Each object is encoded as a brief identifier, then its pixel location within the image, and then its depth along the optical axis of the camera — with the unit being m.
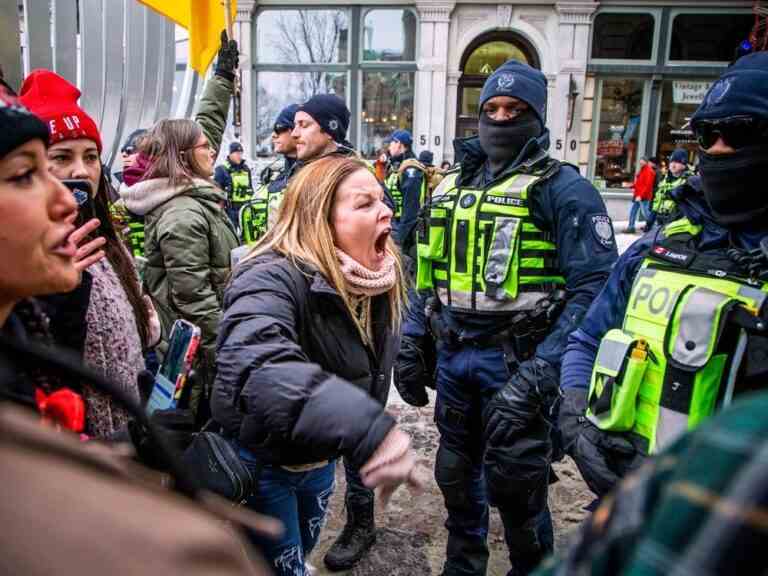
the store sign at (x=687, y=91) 15.12
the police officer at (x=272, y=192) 4.41
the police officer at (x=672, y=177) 12.24
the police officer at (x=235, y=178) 10.41
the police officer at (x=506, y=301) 2.53
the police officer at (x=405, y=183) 7.13
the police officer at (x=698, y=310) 1.56
